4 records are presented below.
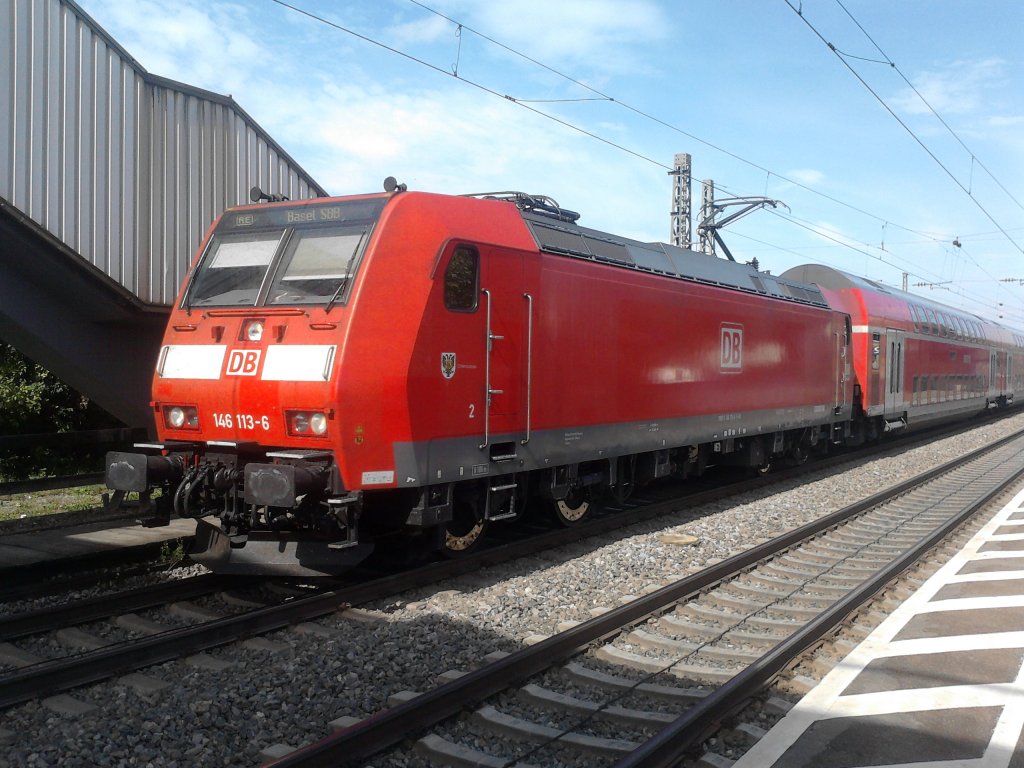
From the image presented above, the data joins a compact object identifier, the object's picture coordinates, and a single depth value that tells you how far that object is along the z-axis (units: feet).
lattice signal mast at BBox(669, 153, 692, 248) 72.24
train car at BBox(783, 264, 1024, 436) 64.49
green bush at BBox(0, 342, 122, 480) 46.68
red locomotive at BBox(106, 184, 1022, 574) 22.26
